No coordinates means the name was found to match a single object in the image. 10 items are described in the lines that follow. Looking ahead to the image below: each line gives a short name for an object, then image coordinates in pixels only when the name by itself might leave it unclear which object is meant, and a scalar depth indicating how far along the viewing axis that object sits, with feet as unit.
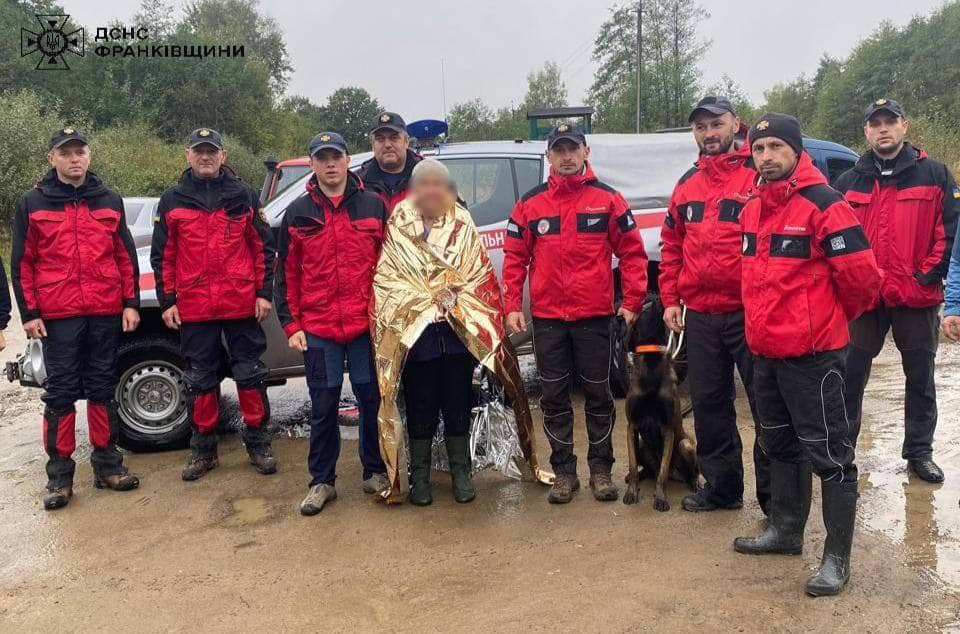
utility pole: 110.63
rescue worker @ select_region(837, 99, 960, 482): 13.60
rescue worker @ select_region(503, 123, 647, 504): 13.24
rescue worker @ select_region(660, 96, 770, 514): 12.01
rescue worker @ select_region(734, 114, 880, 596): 9.91
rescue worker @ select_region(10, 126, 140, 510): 14.53
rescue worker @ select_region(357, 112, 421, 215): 14.65
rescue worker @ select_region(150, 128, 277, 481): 15.07
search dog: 13.38
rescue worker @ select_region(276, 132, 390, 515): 13.46
